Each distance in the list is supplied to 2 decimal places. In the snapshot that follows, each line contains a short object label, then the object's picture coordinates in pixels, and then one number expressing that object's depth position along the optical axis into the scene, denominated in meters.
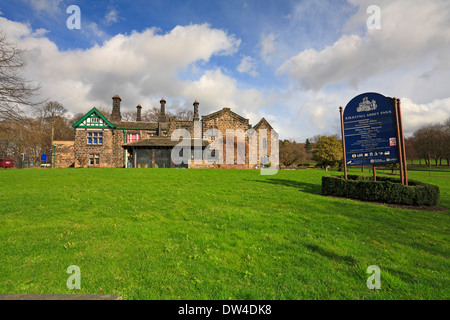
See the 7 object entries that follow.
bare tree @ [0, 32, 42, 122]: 14.68
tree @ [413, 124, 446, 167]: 56.56
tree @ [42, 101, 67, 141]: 48.78
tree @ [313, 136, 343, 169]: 40.03
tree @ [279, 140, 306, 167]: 50.12
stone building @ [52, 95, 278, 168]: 31.62
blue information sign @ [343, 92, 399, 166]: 11.46
